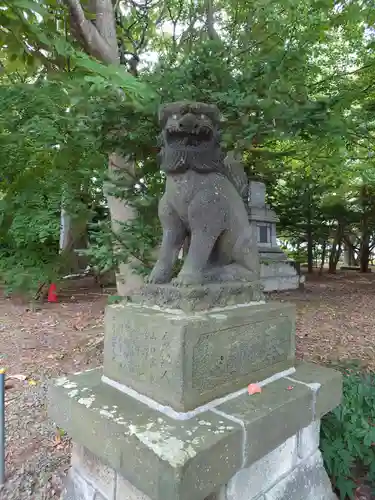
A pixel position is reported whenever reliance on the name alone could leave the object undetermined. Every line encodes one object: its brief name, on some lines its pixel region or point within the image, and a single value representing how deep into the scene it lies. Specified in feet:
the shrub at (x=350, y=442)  6.59
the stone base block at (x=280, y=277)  24.53
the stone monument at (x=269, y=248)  24.94
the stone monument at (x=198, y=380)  4.23
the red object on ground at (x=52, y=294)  20.76
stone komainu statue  5.35
